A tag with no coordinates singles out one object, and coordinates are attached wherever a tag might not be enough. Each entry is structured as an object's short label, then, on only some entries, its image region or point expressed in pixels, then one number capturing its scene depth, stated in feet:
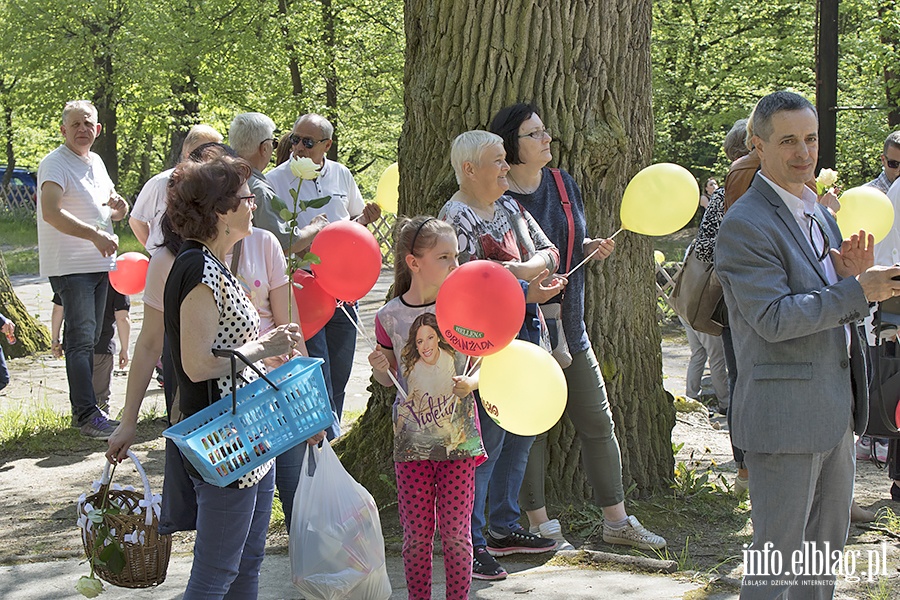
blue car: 105.91
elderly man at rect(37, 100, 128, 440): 21.70
